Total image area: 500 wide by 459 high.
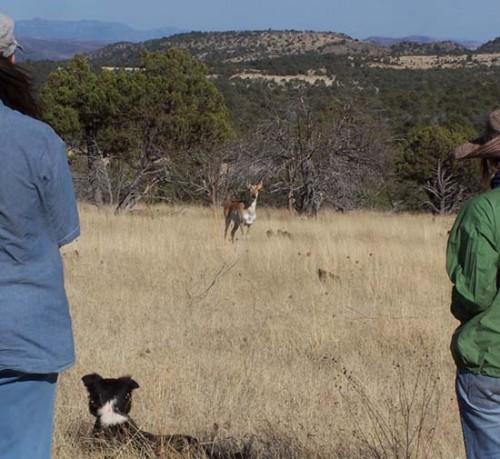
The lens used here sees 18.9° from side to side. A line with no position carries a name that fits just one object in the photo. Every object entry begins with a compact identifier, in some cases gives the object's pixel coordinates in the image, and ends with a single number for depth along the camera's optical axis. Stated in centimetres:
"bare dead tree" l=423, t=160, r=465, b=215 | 4601
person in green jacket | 465
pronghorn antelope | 2764
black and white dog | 759
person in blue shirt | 442
